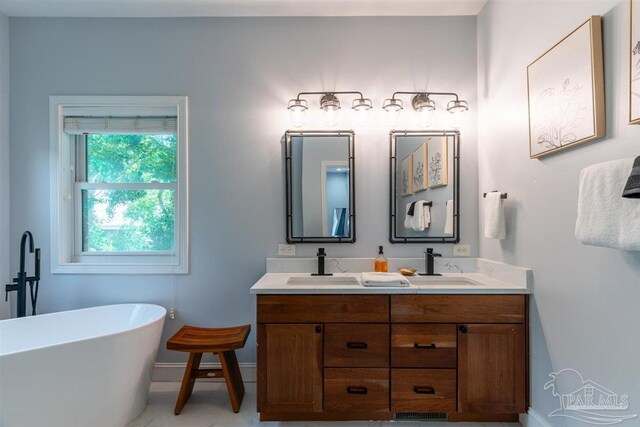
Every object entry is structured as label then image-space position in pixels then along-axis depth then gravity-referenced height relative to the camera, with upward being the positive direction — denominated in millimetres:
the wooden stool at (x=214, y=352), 1956 -867
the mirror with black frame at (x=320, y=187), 2363 +226
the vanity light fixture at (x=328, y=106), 2258 +792
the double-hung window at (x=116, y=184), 2432 +273
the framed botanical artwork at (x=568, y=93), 1323 +567
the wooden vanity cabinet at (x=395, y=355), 1790 -778
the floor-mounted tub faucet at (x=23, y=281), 2184 -426
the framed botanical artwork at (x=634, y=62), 1152 +559
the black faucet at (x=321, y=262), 2270 -319
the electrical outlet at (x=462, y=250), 2375 -252
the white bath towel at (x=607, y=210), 1093 +20
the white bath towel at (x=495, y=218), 1957 -13
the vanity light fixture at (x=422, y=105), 2271 +794
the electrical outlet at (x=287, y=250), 2373 -242
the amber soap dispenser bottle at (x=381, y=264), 2256 -335
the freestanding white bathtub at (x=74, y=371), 1517 -804
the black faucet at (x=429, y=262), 2271 -324
